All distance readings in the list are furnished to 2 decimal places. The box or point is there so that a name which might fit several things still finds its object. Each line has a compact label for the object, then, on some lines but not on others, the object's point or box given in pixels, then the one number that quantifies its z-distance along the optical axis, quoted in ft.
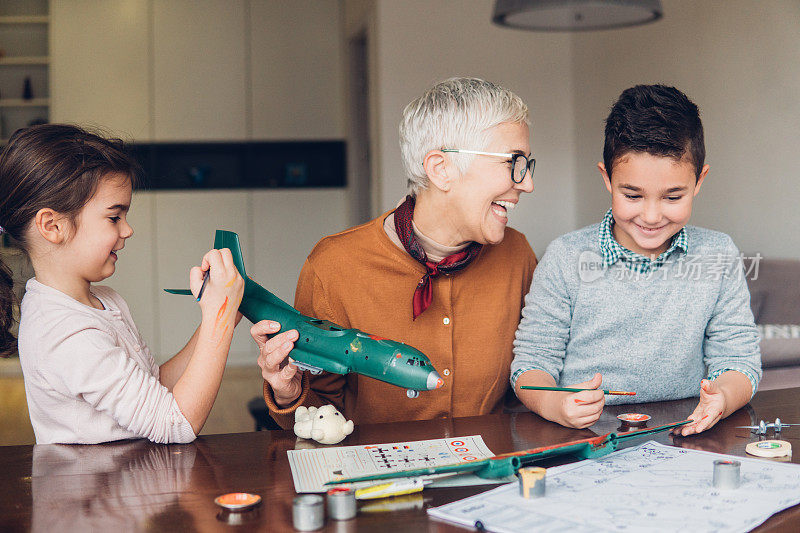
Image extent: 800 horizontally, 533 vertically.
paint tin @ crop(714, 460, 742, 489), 3.38
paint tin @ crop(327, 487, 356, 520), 3.11
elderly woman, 5.42
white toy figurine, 4.18
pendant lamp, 8.20
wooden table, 3.15
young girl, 4.26
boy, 5.06
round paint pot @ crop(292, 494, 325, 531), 3.01
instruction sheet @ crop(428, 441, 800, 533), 3.01
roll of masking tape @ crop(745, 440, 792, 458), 3.89
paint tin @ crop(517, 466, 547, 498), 3.29
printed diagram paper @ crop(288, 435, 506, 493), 3.64
